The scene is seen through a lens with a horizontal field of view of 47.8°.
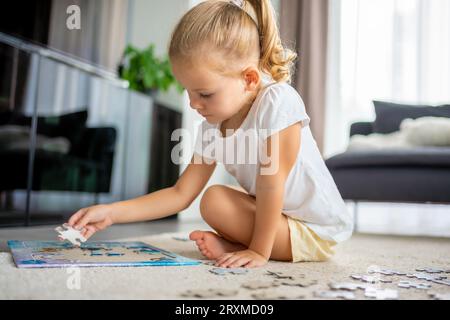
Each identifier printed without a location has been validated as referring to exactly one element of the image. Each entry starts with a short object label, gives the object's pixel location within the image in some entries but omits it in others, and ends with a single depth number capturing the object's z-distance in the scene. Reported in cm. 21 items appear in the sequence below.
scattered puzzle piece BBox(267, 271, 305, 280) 105
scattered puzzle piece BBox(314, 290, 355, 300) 84
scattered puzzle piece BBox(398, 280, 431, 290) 98
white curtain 445
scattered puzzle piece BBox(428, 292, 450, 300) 86
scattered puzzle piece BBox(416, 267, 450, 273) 122
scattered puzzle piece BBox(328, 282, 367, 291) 92
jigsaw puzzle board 107
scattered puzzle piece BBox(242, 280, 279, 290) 91
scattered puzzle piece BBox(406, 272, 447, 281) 109
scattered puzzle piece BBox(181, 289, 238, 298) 82
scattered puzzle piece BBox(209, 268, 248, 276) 107
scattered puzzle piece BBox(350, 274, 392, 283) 104
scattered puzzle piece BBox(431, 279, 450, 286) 104
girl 120
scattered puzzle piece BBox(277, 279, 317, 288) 96
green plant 336
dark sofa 256
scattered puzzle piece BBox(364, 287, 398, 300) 86
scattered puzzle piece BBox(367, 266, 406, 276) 116
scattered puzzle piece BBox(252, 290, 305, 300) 83
